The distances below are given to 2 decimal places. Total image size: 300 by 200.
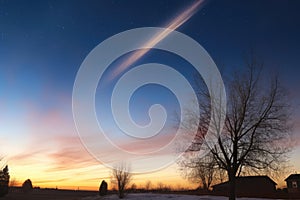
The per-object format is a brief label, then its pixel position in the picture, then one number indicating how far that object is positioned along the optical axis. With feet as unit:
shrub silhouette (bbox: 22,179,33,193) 196.23
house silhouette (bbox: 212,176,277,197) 147.26
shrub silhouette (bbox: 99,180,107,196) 167.16
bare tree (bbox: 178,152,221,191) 52.41
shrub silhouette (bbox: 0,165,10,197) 123.41
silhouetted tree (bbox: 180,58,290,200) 50.68
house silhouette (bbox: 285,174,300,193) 130.39
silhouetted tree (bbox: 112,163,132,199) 141.84
